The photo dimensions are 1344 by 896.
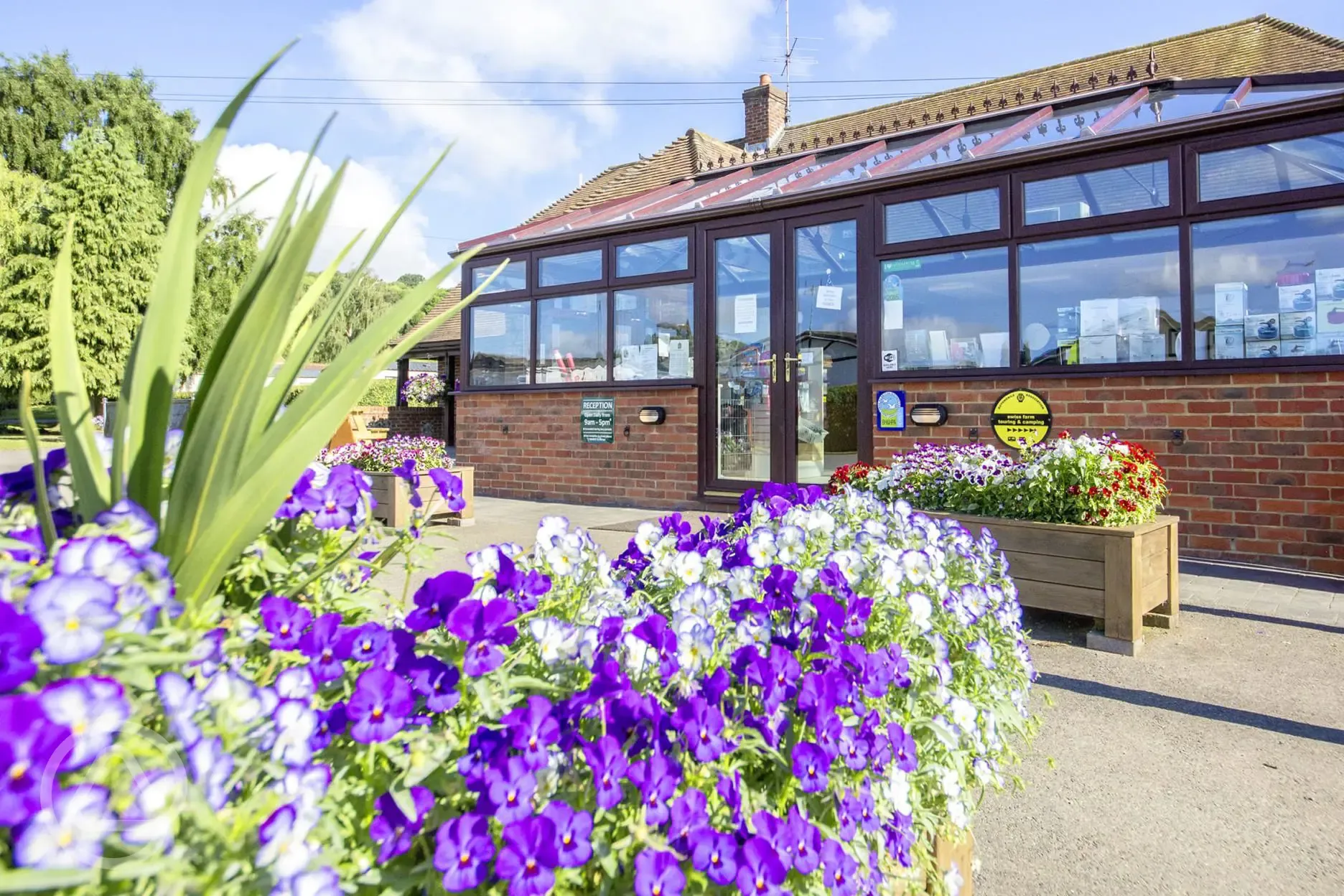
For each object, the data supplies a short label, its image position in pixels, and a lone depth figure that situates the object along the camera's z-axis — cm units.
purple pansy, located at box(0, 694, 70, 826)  59
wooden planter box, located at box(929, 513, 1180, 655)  345
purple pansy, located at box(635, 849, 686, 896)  88
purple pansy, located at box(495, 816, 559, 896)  83
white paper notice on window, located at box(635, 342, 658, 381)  820
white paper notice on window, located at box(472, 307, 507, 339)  933
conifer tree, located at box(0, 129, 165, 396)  2347
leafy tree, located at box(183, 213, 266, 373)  2417
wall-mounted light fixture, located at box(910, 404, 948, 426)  646
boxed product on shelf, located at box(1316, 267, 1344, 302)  512
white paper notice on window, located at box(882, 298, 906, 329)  680
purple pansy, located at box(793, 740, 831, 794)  108
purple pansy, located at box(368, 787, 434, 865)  84
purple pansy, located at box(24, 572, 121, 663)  65
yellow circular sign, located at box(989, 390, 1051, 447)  607
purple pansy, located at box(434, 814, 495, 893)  82
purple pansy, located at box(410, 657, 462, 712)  94
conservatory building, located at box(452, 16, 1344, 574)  530
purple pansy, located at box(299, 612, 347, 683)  94
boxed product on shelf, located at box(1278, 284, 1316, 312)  521
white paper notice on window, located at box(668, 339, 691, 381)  797
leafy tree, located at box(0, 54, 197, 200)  2645
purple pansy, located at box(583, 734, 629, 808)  93
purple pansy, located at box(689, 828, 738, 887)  93
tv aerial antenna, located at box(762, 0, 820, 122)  1339
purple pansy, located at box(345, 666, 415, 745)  86
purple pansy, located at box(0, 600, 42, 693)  62
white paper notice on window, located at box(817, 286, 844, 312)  721
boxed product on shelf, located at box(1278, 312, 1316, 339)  521
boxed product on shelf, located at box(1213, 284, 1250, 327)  541
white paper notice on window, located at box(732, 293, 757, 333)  769
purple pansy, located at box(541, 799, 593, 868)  86
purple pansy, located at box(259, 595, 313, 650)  99
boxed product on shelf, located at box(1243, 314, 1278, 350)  532
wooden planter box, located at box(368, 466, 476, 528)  652
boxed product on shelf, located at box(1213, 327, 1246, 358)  542
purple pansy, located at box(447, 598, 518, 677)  95
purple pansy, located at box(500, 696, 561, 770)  92
